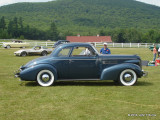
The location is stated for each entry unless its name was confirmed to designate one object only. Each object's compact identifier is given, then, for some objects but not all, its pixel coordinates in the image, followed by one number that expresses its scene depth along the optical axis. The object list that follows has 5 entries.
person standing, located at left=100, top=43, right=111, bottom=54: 12.94
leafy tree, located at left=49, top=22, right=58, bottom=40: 162.75
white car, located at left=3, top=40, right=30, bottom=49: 41.81
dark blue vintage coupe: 9.40
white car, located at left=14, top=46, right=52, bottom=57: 25.72
